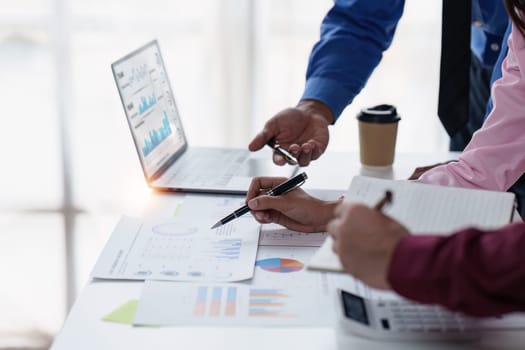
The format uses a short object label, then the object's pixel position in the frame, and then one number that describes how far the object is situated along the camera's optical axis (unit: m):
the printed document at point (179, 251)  1.17
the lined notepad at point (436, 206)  1.05
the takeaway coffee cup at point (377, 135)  1.69
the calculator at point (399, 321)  0.99
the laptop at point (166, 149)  1.56
